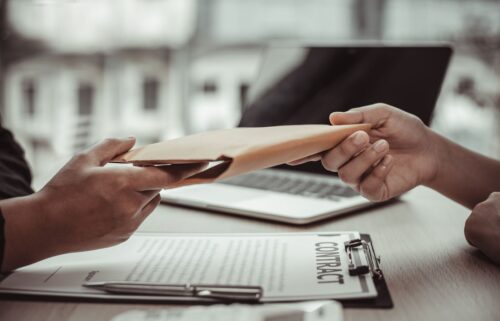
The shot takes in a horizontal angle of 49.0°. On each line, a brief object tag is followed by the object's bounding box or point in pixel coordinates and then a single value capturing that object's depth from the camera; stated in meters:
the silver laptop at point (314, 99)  0.95
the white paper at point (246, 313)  0.46
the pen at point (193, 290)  0.55
